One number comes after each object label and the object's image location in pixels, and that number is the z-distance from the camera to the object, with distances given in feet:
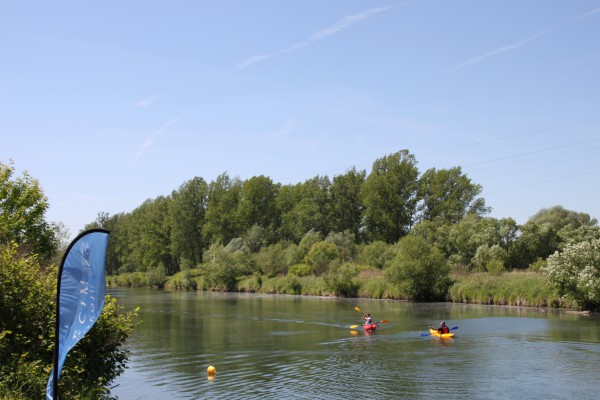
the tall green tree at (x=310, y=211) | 330.75
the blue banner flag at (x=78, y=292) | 31.76
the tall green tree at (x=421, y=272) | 179.52
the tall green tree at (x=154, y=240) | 398.01
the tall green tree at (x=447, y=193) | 293.02
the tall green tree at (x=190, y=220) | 370.73
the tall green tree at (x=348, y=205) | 324.19
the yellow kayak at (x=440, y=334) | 100.16
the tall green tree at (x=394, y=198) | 296.71
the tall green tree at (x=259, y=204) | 357.41
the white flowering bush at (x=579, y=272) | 132.16
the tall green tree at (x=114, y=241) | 464.48
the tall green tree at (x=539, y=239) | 203.16
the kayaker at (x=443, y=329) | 100.88
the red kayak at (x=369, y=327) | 113.31
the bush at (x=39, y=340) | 43.34
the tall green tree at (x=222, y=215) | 353.51
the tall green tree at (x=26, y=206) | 96.68
